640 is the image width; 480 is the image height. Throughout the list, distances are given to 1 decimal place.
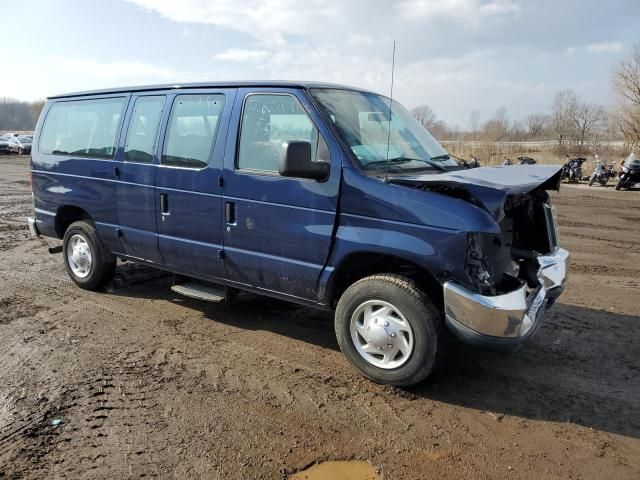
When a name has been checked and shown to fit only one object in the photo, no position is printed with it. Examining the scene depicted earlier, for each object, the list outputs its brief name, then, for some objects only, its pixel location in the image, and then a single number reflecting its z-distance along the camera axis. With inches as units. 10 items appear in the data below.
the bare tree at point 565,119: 2257.6
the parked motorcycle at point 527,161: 818.2
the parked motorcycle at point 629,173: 706.8
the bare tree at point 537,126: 3078.2
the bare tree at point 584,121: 2016.1
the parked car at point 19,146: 1507.1
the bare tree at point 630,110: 1255.2
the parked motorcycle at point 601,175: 782.5
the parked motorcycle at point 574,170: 851.4
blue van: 135.9
